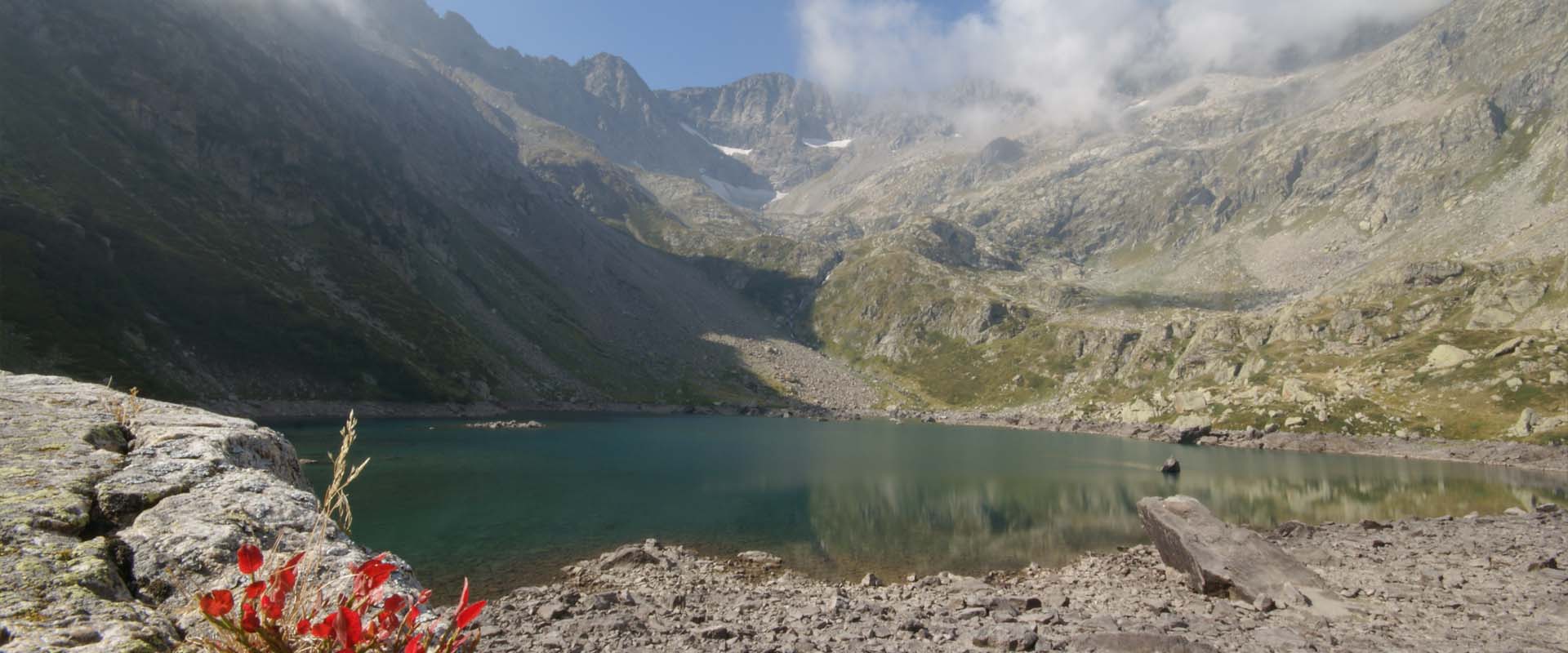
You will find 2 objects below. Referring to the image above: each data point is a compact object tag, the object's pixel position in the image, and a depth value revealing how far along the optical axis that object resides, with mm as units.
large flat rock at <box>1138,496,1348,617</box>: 24172
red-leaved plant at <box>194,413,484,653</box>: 3328
